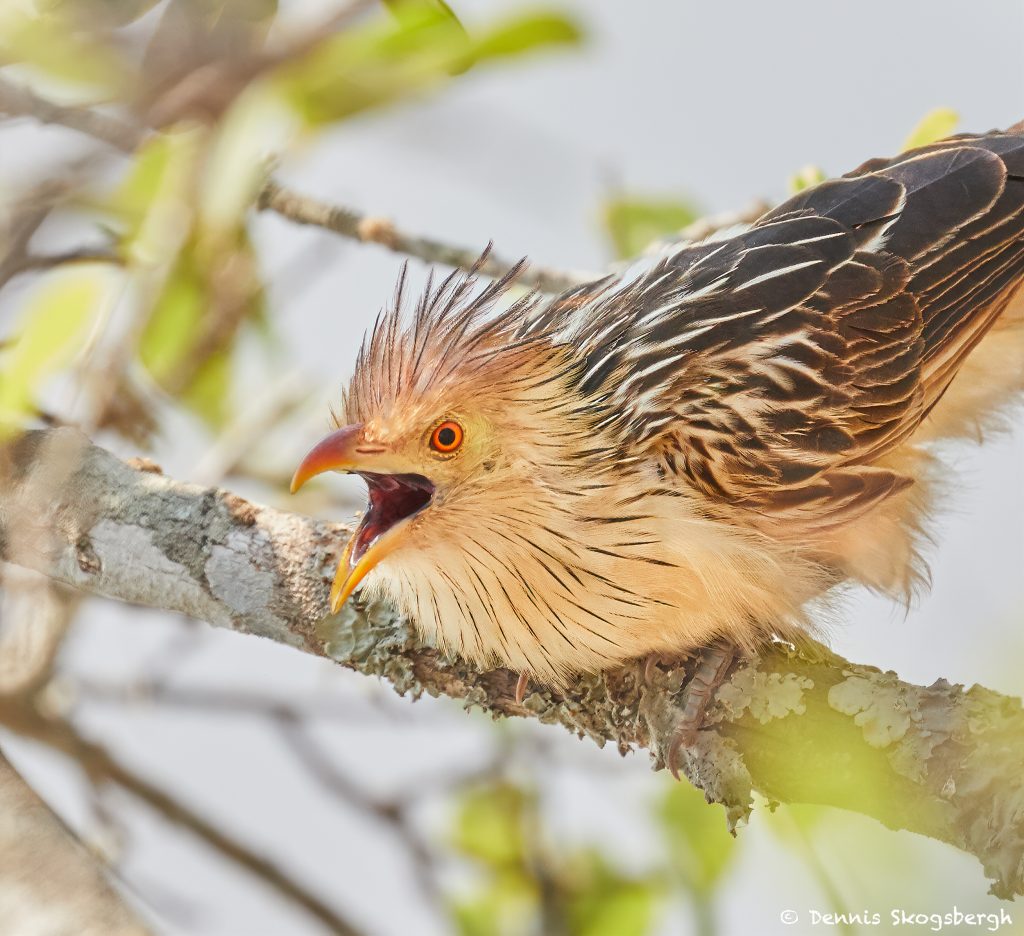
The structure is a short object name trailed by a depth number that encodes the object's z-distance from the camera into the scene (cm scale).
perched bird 627
